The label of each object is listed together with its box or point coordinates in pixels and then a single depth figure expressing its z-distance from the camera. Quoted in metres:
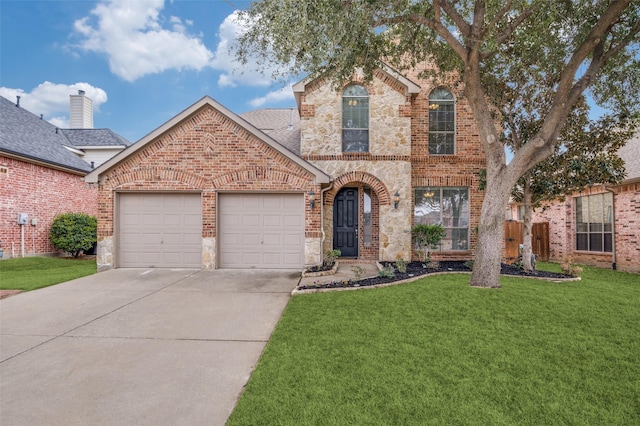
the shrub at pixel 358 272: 8.05
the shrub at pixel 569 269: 8.79
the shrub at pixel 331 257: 10.13
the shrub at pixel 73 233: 13.70
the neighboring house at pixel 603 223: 10.43
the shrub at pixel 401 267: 9.06
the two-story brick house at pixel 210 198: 9.80
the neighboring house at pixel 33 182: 12.46
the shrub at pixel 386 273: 8.28
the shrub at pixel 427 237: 10.84
